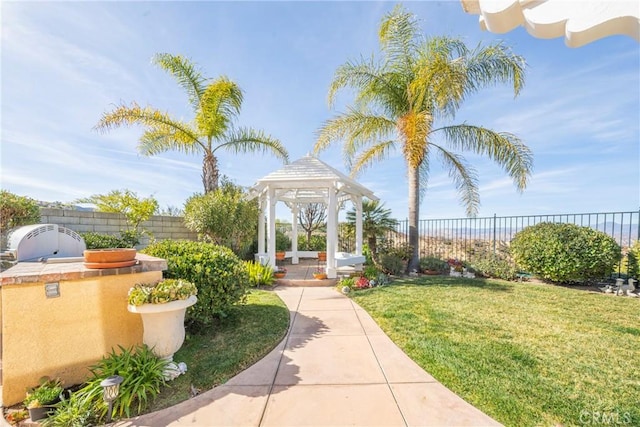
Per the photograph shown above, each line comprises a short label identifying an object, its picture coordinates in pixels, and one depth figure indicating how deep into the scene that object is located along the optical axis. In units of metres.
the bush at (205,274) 3.98
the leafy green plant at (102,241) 6.52
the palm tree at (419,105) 7.91
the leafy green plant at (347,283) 7.20
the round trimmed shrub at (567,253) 7.14
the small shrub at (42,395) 2.52
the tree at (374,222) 10.59
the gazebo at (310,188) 8.02
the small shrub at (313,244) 13.57
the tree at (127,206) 7.82
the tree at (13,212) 5.18
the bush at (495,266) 8.55
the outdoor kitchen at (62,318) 2.71
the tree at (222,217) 8.24
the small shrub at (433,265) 9.54
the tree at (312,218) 14.36
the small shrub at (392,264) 9.20
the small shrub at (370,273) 7.79
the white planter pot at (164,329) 3.03
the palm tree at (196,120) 9.55
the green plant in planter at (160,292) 2.98
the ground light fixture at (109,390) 2.39
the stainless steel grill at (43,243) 4.21
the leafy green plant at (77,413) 2.38
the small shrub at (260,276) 7.39
